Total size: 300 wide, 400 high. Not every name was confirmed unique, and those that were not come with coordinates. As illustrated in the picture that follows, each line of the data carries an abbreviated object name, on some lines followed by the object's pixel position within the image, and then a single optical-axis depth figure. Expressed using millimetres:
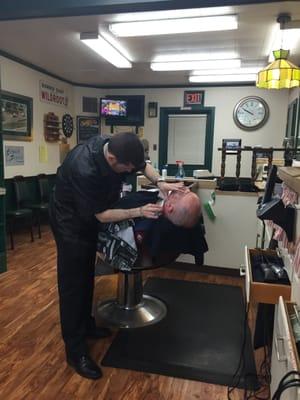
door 6266
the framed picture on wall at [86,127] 6363
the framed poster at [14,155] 4586
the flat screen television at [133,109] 6363
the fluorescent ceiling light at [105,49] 3545
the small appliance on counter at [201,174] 3515
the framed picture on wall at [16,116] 4465
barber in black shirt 1744
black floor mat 1953
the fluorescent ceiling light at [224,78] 5191
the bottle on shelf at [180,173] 3642
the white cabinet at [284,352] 914
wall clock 5918
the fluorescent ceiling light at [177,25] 2937
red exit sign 6129
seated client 1970
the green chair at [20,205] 4273
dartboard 5965
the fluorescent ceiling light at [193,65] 4439
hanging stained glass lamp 3127
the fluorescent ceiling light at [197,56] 4199
